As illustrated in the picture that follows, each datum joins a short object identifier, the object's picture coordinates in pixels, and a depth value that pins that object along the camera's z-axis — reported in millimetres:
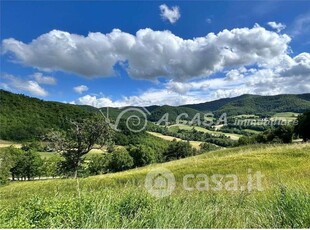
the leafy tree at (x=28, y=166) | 71699
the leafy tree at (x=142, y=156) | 65740
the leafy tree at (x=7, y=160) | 54777
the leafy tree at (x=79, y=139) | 31246
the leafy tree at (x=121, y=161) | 63523
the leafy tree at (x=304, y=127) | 45405
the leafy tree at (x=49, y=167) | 73503
